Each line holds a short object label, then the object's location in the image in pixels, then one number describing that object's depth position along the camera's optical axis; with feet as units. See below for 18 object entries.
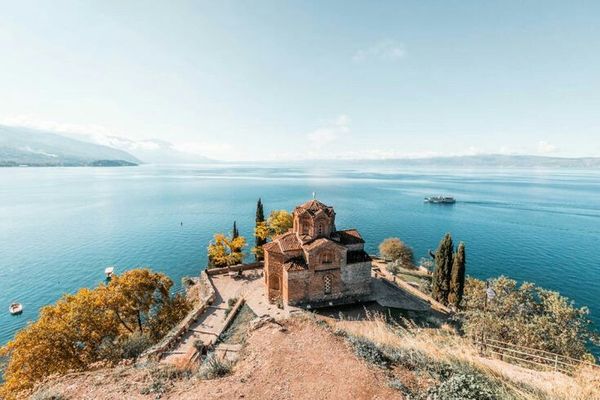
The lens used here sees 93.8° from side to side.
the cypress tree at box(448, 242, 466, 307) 120.37
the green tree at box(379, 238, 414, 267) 176.65
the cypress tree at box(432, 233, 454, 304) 125.80
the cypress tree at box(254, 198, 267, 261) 156.25
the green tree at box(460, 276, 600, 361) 53.47
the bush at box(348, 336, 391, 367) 39.89
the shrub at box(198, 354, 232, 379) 39.68
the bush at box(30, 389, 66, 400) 36.26
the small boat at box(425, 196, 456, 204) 393.99
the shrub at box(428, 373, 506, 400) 26.81
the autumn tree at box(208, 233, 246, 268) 129.59
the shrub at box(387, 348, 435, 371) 36.86
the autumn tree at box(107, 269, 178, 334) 79.87
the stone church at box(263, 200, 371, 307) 101.45
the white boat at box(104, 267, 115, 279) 162.71
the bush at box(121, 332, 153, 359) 70.18
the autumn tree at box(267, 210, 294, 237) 151.74
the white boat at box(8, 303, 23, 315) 129.18
